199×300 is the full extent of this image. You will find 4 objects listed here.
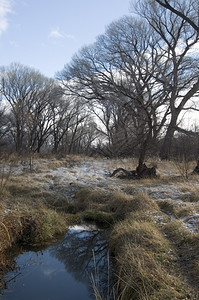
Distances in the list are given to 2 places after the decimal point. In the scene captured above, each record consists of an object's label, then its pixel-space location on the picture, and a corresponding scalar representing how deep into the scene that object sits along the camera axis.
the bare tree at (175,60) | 18.44
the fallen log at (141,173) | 11.30
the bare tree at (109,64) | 19.94
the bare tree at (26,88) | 30.67
